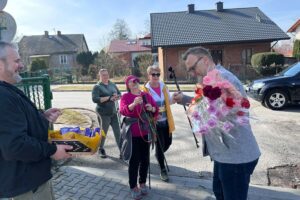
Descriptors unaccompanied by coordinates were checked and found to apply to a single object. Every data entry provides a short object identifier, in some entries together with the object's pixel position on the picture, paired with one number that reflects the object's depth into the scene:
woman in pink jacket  3.27
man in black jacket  1.61
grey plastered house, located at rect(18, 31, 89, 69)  39.29
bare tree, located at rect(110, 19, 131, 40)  49.21
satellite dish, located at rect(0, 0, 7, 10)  3.06
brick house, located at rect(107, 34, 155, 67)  36.90
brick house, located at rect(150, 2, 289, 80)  19.41
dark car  7.85
